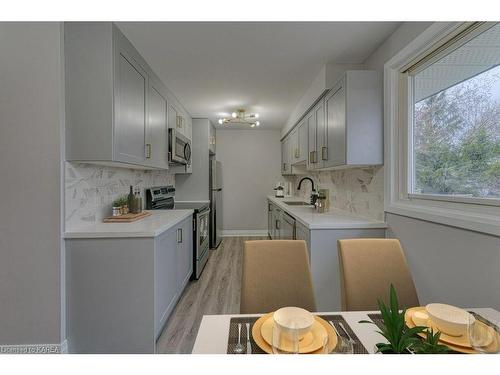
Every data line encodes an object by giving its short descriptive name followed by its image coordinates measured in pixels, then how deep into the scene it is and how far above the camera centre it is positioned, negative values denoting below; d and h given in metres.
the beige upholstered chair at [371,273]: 1.25 -0.46
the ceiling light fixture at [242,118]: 4.11 +1.20
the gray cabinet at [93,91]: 1.71 +0.67
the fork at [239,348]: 0.73 -0.49
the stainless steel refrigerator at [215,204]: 4.33 -0.33
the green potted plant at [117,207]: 2.25 -0.19
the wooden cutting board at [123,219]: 2.15 -0.28
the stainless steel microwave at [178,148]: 2.99 +0.52
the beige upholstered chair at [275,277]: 1.22 -0.47
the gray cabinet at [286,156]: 4.49 +0.59
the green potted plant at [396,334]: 0.64 -0.40
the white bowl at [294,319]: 0.74 -0.43
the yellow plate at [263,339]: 0.72 -0.47
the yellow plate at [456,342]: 0.71 -0.47
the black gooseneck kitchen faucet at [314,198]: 2.98 -0.15
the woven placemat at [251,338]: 0.74 -0.49
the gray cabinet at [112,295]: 1.71 -0.76
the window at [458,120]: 1.25 +0.39
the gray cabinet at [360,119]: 2.01 +0.55
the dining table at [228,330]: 0.75 -0.49
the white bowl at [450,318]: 0.76 -0.43
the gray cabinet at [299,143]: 3.33 +0.65
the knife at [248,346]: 0.73 -0.49
